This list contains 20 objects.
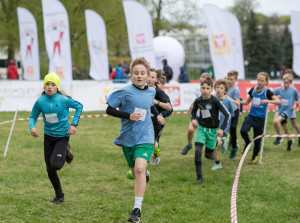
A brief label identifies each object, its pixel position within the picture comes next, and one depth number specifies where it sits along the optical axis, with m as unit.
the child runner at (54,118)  5.72
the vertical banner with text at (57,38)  18.70
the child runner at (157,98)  7.49
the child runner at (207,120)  7.22
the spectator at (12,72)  25.59
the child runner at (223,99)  8.25
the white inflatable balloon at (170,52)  31.78
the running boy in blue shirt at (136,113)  5.08
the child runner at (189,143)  9.55
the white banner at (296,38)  18.61
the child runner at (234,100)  9.44
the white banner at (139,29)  18.55
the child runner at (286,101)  10.50
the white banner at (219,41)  19.17
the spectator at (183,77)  24.16
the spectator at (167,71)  21.95
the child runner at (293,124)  11.11
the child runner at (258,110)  8.66
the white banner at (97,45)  21.80
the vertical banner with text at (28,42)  22.89
